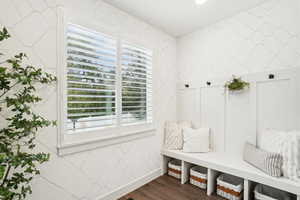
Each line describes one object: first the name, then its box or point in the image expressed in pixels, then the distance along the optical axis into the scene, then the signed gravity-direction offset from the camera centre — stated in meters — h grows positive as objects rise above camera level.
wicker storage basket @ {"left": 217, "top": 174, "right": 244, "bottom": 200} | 1.89 -1.13
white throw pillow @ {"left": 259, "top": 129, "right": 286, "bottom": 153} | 1.71 -0.47
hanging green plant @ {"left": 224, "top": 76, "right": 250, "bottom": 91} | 2.11 +0.22
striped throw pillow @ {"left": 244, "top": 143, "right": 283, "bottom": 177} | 1.62 -0.67
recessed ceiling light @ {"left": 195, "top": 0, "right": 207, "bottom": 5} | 1.87 +1.21
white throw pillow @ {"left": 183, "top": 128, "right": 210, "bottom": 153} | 2.38 -0.63
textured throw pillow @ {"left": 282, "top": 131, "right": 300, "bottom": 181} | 1.57 -0.59
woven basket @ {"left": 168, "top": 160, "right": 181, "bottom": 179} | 2.50 -1.13
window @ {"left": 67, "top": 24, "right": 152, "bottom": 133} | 1.61 +0.23
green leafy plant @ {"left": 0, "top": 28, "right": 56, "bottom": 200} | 0.95 -0.16
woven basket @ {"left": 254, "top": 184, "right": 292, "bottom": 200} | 1.72 -1.08
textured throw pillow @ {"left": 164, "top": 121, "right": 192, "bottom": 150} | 2.55 -0.58
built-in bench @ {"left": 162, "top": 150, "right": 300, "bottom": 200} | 1.56 -0.84
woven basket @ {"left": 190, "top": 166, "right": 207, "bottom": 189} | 2.20 -1.14
